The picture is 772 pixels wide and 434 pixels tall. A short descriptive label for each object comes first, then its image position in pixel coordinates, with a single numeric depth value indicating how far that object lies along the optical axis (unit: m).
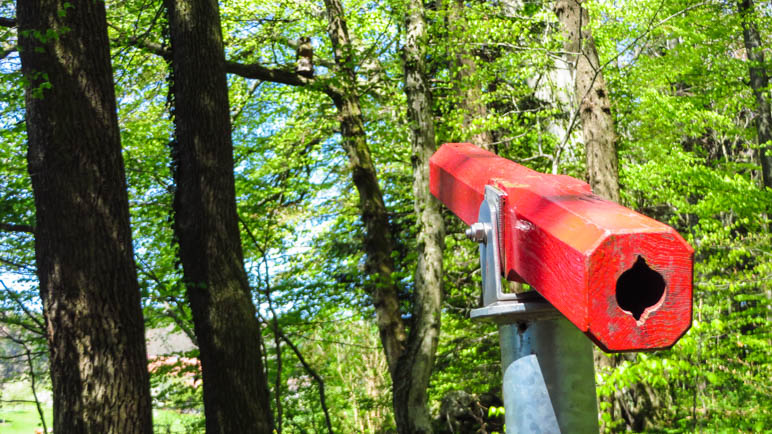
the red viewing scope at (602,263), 1.02
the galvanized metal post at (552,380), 1.23
